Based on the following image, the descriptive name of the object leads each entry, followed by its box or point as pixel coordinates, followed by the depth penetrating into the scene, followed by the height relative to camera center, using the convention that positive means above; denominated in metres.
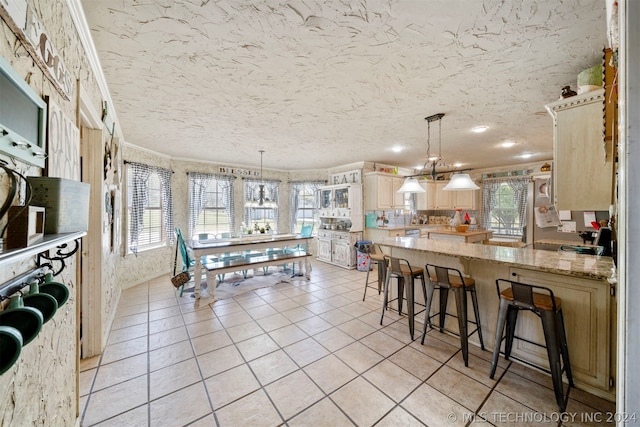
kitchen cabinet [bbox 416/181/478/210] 6.55 +0.43
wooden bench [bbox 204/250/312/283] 3.82 -0.85
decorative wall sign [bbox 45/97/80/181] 1.10 +0.36
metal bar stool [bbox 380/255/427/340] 2.58 -0.74
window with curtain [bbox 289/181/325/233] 6.87 +0.27
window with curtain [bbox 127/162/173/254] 4.29 +0.13
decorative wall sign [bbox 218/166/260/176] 5.93 +1.08
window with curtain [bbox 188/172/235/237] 5.52 +0.24
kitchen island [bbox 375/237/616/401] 1.79 -0.69
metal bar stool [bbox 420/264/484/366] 2.17 -0.75
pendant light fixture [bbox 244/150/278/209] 5.23 +0.30
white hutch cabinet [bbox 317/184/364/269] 5.70 -0.25
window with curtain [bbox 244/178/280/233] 6.29 +0.13
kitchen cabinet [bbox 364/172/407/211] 5.59 +0.52
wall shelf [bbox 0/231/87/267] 0.53 -0.09
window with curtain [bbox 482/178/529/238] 5.74 +0.23
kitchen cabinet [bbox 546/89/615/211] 1.70 +0.44
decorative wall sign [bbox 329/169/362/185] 5.79 +0.92
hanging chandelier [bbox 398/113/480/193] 3.03 +0.46
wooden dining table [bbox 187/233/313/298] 3.70 -0.53
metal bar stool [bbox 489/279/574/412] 1.71 -0.84
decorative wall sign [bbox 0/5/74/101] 0.79 +0.67
